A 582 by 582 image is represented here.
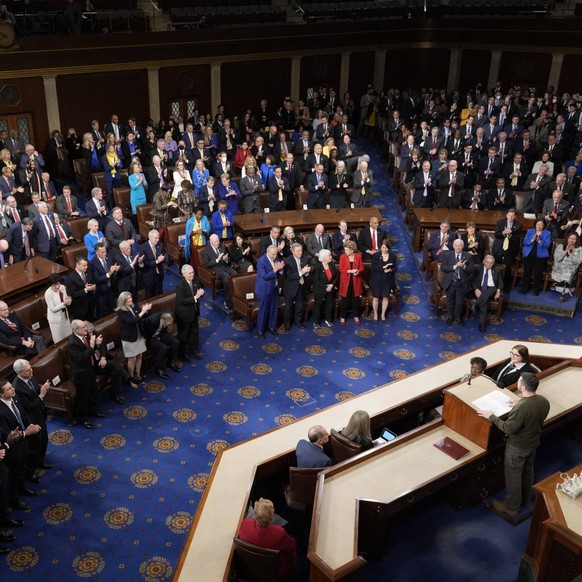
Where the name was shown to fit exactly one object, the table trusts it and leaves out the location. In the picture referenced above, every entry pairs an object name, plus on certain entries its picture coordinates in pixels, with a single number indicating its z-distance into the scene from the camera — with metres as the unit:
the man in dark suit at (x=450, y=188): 13.70
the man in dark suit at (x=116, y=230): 10.71
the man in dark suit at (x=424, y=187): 13.73
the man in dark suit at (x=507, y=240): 11.61
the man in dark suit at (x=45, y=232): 10.95
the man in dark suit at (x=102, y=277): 9.78
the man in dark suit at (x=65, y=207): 11.92
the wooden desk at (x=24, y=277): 9.40
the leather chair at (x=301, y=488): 6.12
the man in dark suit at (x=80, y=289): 9.46
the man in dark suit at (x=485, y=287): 10.73
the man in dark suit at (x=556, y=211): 12.31
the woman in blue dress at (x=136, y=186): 12.77
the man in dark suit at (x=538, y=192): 13.34
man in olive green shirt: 6.19
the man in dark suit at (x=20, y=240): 10.66
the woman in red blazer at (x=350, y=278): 10.57
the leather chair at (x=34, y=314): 9.02
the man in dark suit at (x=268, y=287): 10.13
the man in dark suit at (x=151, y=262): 10.30
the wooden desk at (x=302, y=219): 12.23
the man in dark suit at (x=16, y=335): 8.35
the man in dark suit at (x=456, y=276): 10.67
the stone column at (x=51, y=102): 16.19
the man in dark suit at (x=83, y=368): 7.87
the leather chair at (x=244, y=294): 10.41
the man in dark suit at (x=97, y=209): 11.66
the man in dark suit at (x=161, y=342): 9.03
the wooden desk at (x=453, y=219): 12.62
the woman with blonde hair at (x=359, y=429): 6.41
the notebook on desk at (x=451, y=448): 6.46
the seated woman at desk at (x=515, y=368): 7.18
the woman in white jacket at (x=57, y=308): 8.77
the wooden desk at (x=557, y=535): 5.20
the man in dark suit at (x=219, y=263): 10.98
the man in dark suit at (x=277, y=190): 13.39
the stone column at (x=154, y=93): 18.25
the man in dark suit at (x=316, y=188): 13.60
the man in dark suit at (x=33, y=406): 7.00
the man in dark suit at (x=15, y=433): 6.55
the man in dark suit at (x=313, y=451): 6.21
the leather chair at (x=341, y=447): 6.36
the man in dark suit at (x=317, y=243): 11.36
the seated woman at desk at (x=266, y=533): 5.22
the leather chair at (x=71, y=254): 10.67
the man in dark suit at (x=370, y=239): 11.60
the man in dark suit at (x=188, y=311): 9.33
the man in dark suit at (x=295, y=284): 10.38
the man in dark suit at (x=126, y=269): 10.08
